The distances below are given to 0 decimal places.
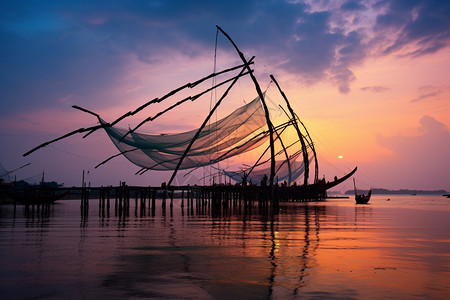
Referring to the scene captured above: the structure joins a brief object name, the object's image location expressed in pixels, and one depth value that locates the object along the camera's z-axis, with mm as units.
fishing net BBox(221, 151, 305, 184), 37419
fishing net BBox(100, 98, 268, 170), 16141
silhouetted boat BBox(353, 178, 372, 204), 48747
